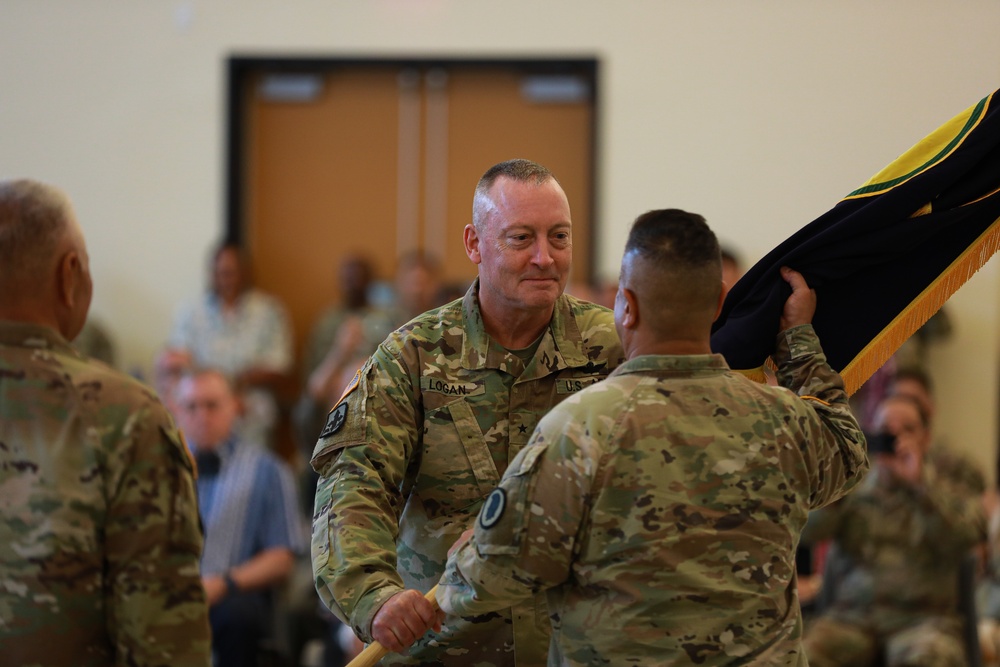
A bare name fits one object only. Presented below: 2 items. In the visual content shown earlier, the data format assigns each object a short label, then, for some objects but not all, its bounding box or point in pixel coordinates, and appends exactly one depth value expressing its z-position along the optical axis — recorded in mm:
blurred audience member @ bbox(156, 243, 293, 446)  14555
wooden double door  15242
